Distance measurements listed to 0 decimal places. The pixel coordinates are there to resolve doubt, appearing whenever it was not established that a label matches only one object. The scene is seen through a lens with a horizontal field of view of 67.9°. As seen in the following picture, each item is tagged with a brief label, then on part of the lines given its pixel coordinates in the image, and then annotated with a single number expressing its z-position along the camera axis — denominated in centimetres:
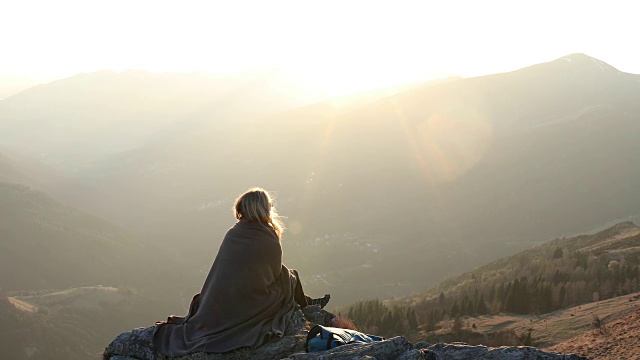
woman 643
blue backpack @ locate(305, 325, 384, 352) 596
